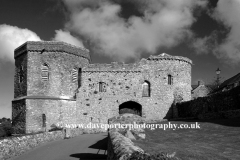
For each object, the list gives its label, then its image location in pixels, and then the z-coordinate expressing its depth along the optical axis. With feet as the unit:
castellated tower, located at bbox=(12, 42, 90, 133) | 84.89
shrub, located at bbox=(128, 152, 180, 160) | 14.70
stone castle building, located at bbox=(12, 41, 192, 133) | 86.79
